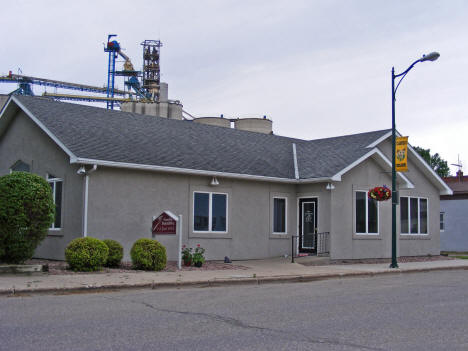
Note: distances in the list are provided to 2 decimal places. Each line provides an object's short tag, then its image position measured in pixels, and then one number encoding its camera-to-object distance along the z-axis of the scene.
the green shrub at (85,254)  14.94
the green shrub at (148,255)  16.05
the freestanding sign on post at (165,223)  17.11
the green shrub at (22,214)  13.91
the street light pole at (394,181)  19.27
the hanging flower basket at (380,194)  20.61
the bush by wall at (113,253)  16.47
